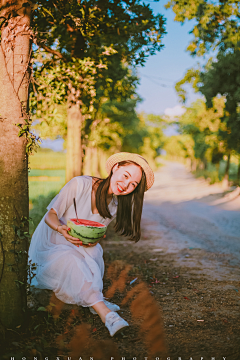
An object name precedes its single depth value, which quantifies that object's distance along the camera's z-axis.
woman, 3.18
